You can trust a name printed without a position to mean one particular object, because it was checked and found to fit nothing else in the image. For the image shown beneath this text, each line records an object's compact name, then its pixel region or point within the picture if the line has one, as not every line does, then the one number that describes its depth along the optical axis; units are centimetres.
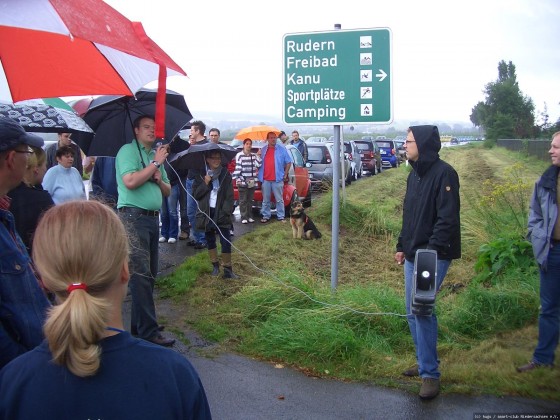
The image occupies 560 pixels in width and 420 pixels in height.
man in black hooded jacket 432
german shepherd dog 1028
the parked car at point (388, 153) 3738
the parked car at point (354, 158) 2447
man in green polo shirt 502
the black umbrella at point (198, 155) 779
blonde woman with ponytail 144
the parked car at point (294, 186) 1318
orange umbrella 1514
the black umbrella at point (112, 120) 557
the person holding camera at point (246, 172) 1212
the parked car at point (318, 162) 1902
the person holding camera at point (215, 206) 763
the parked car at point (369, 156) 2986
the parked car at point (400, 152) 4250
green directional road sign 602
